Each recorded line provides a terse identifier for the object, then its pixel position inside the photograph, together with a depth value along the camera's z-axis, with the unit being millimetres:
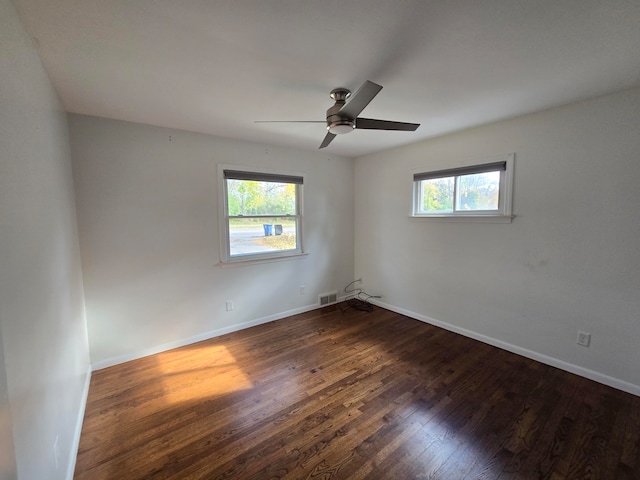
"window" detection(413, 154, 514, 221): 2723
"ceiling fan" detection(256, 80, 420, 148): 1613
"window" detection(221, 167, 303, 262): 3219
